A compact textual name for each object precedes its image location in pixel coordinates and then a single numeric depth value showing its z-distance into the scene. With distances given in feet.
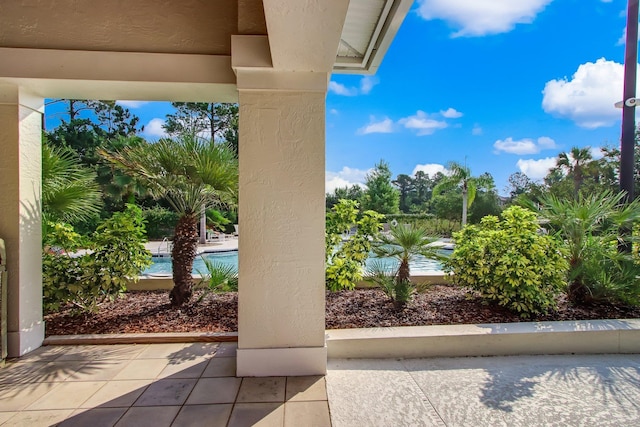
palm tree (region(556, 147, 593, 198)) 60.39
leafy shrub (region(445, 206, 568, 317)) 11.25
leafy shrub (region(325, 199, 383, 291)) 13.05
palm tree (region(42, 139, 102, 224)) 11.39
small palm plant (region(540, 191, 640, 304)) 11.91
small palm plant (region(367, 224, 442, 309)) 12.87
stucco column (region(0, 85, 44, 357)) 9.46
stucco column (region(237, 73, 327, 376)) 8.59
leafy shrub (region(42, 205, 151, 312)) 11.23
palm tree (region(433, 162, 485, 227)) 54.65
